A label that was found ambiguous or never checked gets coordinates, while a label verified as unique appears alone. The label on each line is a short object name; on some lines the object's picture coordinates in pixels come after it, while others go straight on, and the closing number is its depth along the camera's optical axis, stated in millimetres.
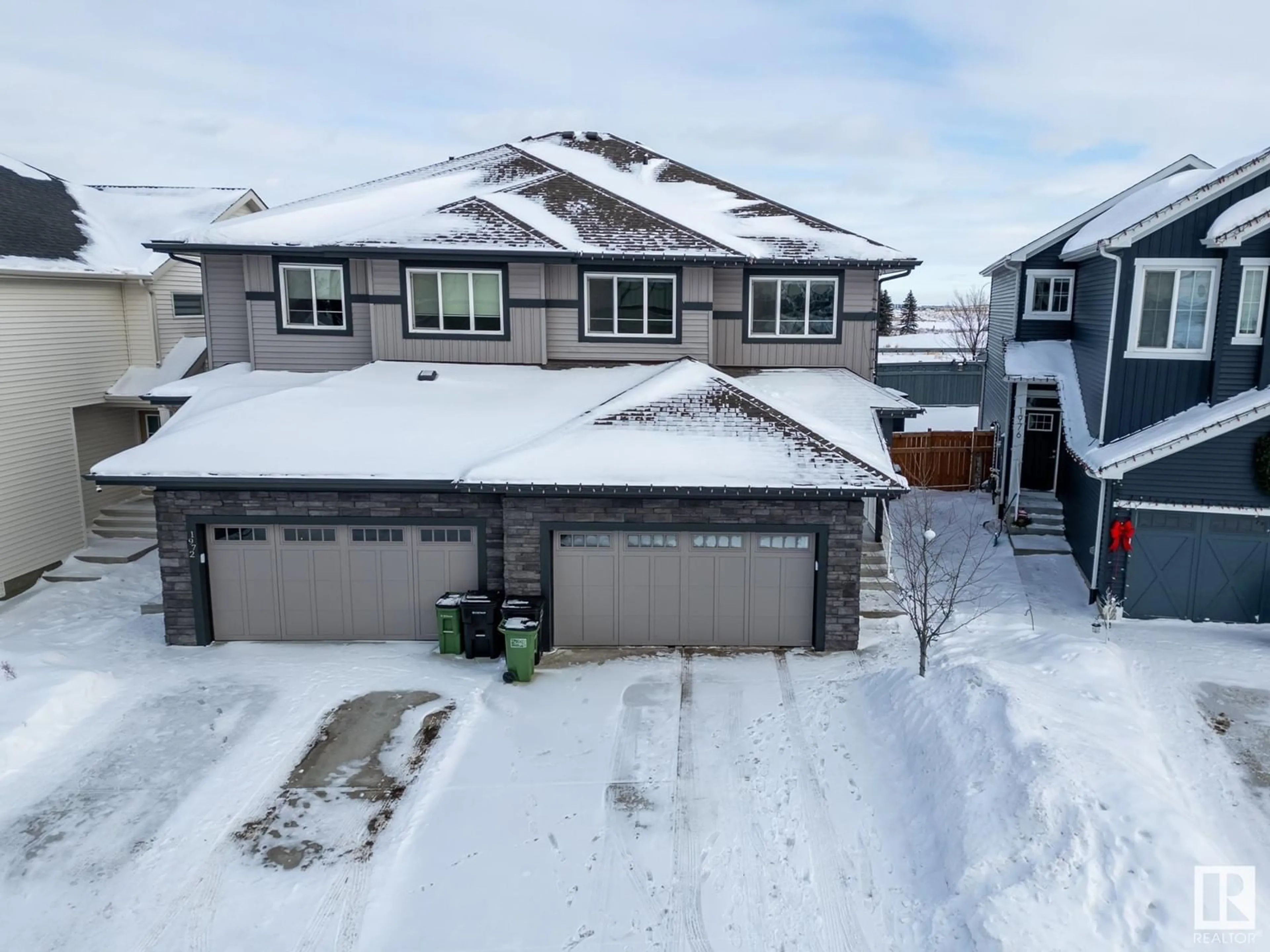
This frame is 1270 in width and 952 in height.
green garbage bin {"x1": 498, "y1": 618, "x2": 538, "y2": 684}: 12008
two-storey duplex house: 12828
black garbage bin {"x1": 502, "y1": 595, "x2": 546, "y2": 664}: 12516
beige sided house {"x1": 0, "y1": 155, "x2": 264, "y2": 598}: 17500
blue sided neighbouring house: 13734
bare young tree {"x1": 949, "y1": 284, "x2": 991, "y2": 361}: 49188
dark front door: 20672
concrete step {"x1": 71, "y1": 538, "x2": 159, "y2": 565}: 18328
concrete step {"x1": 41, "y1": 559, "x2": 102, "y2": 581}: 17641
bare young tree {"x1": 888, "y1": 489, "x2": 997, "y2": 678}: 12547
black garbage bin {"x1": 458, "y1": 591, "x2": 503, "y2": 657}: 12805
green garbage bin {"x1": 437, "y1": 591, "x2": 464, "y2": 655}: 12906
